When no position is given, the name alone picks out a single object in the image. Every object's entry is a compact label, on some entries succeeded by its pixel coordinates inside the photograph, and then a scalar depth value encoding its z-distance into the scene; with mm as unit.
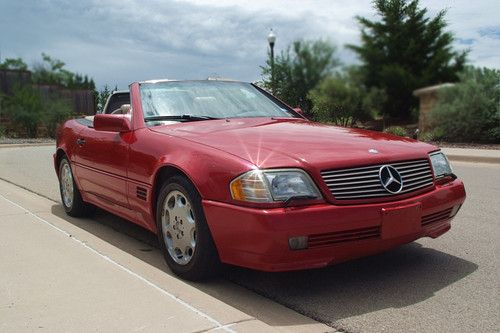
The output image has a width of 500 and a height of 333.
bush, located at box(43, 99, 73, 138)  25391
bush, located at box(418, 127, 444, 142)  16405
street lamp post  10823
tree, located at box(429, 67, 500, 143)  15984
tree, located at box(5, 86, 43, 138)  24750
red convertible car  3373
